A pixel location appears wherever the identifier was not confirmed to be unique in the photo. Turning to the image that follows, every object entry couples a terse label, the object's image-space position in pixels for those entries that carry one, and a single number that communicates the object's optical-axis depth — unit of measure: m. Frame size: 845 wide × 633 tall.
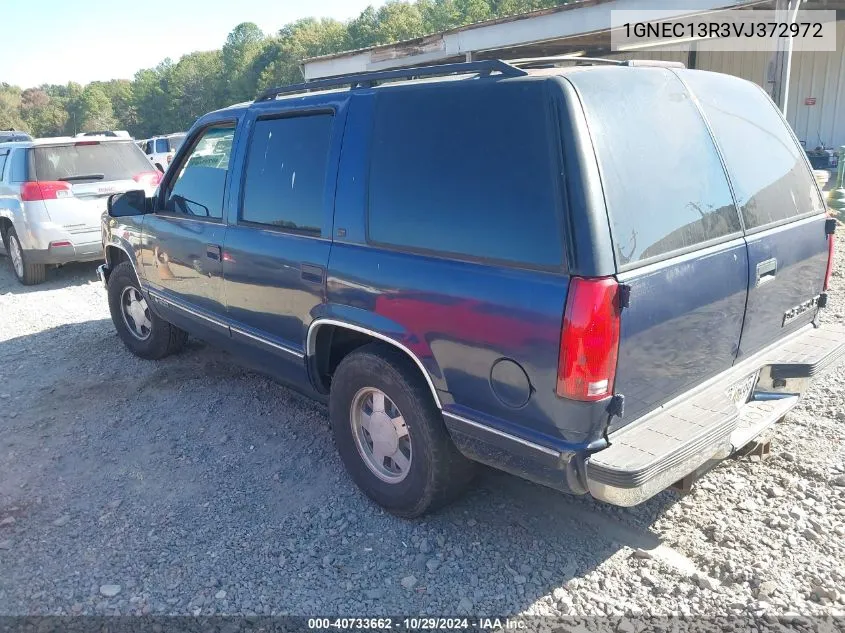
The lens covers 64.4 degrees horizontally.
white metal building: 9.83
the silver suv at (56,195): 7.99
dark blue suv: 2.36
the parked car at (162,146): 23.23
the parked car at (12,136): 23.00
